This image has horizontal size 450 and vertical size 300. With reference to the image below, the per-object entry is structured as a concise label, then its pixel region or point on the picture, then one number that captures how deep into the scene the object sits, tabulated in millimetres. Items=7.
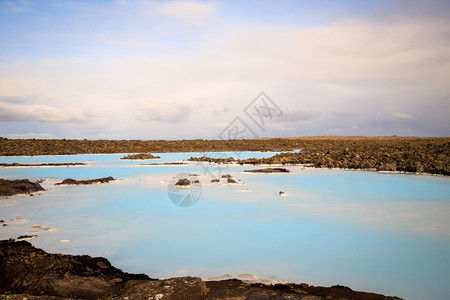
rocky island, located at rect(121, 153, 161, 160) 42747
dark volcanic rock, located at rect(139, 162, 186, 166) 33694
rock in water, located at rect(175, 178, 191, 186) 18250
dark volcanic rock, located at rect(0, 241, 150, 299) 5180
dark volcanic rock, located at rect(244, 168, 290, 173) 25391
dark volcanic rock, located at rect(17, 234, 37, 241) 8019
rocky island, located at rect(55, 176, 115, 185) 18800
